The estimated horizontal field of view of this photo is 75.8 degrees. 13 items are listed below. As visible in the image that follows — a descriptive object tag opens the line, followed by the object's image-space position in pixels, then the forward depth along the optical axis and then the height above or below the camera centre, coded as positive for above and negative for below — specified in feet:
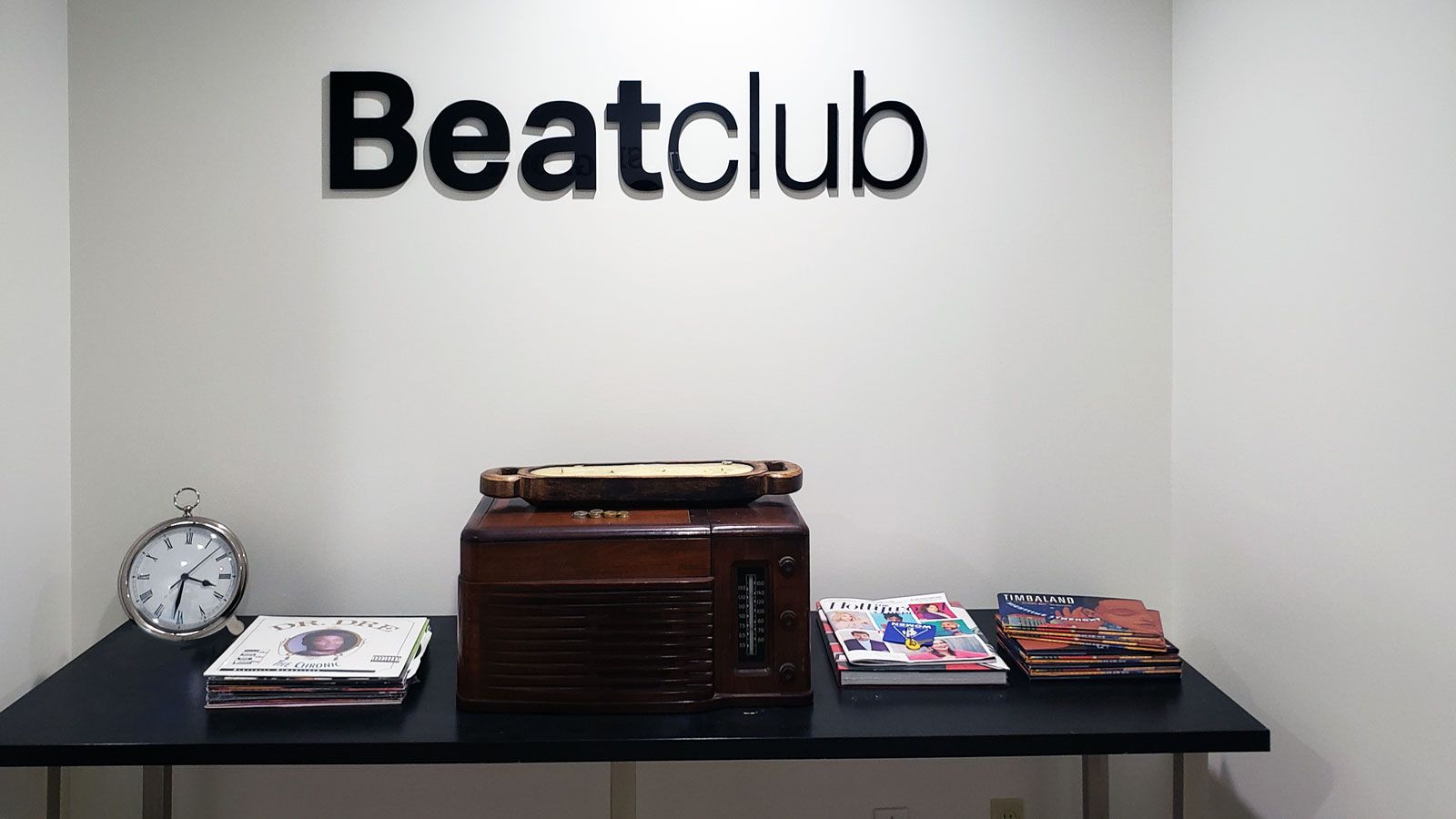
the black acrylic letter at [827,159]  6.01 +1.60
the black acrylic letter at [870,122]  6.01 +1.76
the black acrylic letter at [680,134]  5.97 +1.72
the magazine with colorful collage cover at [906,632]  5.00 -1.29
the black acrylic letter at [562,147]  5.95 +1.65
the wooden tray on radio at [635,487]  4.93 -0.43
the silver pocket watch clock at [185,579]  5.38 -1.01
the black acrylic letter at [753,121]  5.98 +1.83
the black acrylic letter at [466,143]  5.94 +1.67
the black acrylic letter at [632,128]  5.96 +1.78
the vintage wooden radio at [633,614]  4.50 -1.01
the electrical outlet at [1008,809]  6.29 -2.70
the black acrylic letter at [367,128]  5.90 +1.76
